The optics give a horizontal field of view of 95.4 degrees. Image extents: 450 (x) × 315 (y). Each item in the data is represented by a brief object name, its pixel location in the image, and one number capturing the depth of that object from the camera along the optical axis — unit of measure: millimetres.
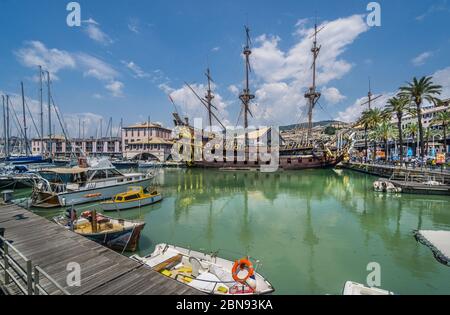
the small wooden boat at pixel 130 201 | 19203
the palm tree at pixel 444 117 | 45781
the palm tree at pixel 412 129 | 65044
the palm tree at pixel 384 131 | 54412
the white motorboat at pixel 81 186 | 20891
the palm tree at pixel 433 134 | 64938
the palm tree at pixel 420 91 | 33000
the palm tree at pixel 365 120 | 52756
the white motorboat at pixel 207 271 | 7090
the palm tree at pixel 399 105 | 39219
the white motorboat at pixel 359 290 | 6746
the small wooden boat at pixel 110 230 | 11117
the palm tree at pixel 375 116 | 50531
